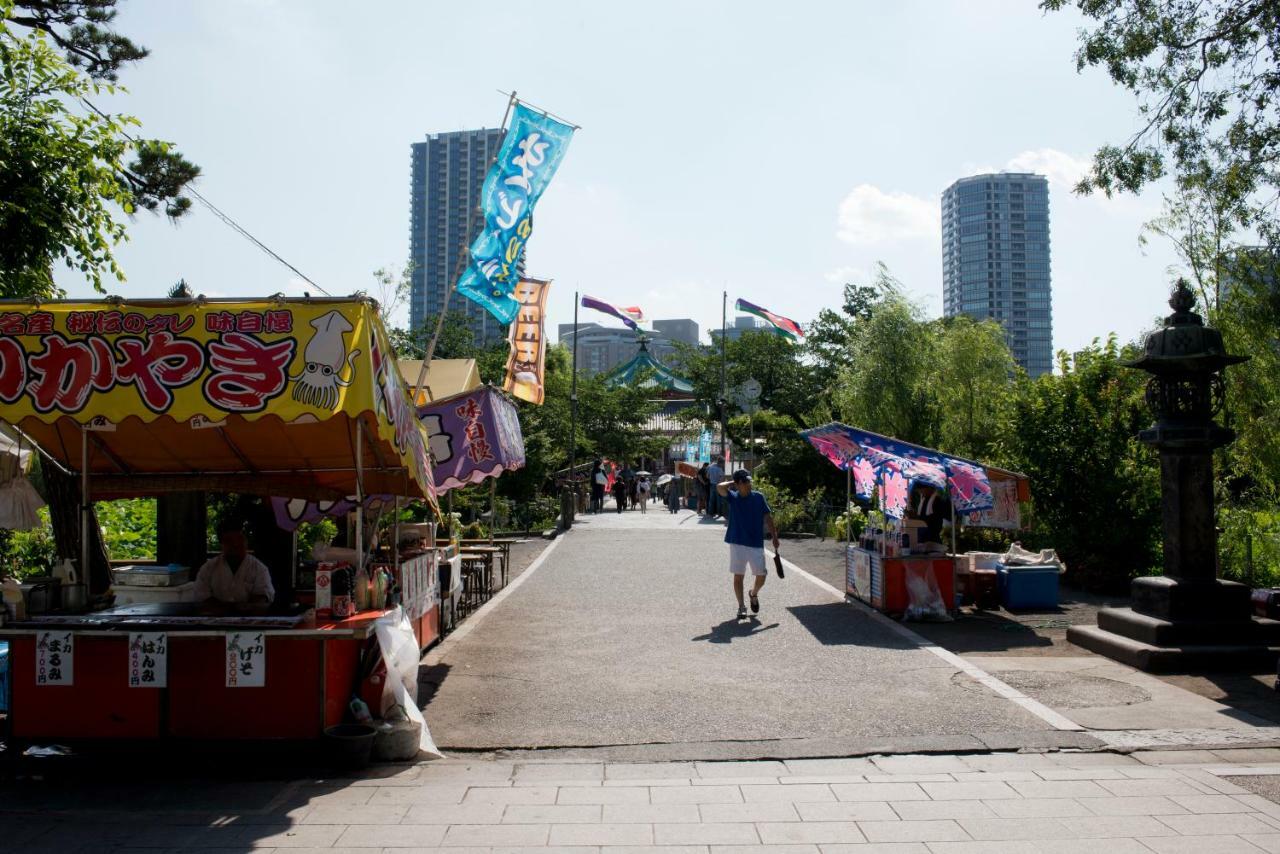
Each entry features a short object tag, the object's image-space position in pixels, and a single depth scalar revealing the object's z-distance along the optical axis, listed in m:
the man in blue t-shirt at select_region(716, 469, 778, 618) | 11.84
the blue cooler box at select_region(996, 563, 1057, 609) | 12.43
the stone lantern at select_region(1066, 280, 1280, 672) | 8.88
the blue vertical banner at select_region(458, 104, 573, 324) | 9.59
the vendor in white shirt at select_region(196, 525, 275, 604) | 7.67
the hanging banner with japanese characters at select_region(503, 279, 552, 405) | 17.33
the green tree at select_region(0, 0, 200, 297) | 10.46
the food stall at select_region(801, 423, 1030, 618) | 11.61
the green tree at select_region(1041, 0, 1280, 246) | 11.25
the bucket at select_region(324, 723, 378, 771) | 6.00
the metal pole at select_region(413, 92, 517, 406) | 8.49
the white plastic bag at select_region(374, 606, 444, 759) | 6.49
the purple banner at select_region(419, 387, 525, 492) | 10.60
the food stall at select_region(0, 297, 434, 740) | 5.94
